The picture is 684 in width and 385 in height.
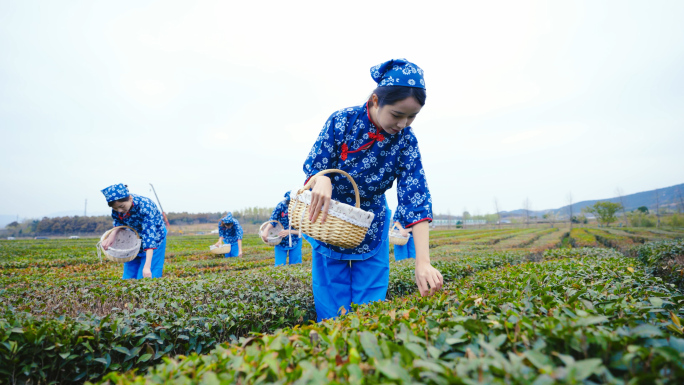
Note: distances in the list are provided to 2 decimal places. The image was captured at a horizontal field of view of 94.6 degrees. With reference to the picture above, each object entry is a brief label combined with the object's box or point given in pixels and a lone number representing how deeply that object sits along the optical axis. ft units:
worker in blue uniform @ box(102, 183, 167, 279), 12.87
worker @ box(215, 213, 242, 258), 33.02
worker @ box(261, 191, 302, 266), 22.77
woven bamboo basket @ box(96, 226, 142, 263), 13.03
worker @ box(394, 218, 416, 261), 28.32
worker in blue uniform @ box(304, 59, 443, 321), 5.94
